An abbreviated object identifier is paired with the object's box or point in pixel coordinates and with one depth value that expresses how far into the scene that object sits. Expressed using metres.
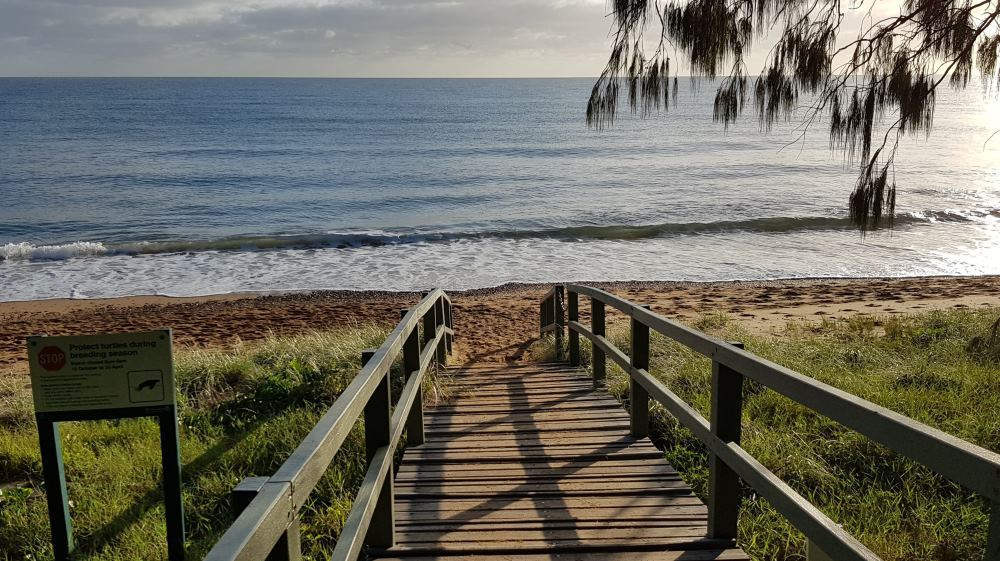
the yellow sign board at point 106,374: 3.89
